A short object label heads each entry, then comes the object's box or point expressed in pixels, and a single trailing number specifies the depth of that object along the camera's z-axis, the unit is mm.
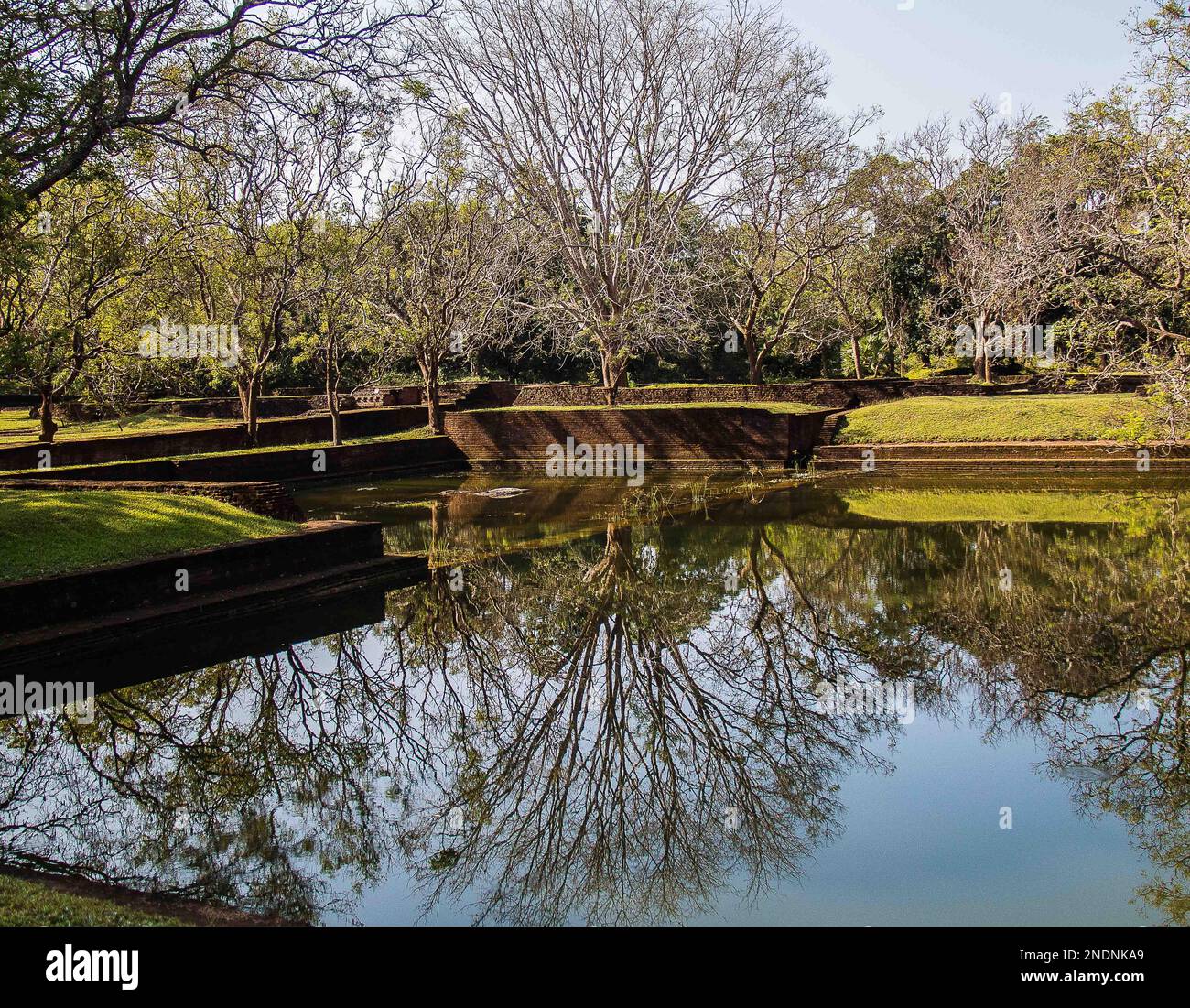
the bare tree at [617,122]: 24516
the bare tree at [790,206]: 26594
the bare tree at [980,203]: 28539
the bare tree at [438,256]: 27016
